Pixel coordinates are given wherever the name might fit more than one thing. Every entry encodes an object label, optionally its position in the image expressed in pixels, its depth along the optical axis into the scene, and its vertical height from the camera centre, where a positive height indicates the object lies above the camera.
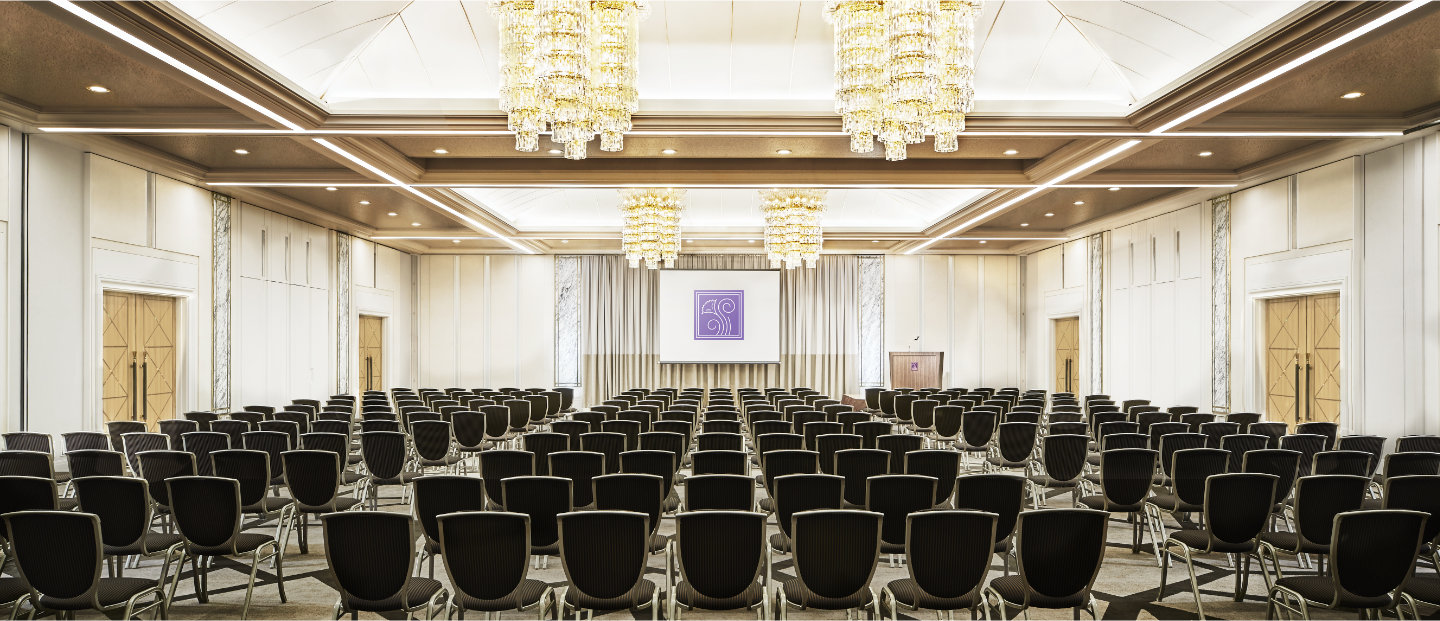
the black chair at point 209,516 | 4.78 -1.09
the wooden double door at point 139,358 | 10.30 -0.47
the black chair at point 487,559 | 3.81 -1.06
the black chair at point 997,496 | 4.88 -0.99
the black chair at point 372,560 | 3.79 -1.06
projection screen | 19.78 +0.09
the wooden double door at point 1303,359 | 10.59 -0.49
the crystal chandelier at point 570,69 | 5.51 +1.70
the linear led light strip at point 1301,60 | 5.89 +1.99
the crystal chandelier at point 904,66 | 5.42 +1.66
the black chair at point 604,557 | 3.83 -1.06
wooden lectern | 19.27 -1.07
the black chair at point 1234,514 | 4.94 -1.11
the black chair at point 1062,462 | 6.98 -1.14
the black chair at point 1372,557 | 3.91 -1.07
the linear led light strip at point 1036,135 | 8.62 +1.89
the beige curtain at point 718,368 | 20.67 -0.29
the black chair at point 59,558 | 3.82 -1.06
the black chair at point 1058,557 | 3.81 -1.05
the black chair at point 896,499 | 4.91 -1.01
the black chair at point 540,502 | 4.85 -1.02
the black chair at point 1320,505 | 4.78 -1.02
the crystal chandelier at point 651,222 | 12.37 +1.42
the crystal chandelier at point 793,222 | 12.42 +1.41
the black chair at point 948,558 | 3.80 -1.05
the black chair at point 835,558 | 3.82 -1.06
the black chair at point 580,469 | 5.85 -1.01
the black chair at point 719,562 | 3.86 -1.08
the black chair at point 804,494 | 4.95 -0.99
